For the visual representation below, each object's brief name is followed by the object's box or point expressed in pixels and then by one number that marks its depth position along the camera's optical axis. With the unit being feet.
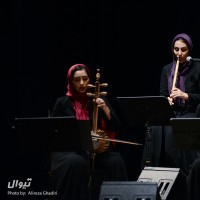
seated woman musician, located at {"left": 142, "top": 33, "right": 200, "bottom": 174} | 38.81
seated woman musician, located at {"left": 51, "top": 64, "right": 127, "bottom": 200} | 35.83
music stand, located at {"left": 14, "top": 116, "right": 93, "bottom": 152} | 33.01
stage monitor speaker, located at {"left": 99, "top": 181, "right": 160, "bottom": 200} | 30.27
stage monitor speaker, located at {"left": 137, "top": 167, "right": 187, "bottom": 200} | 34.68
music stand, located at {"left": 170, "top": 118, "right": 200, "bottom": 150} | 31.80
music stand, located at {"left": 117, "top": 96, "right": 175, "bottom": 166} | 36.01
